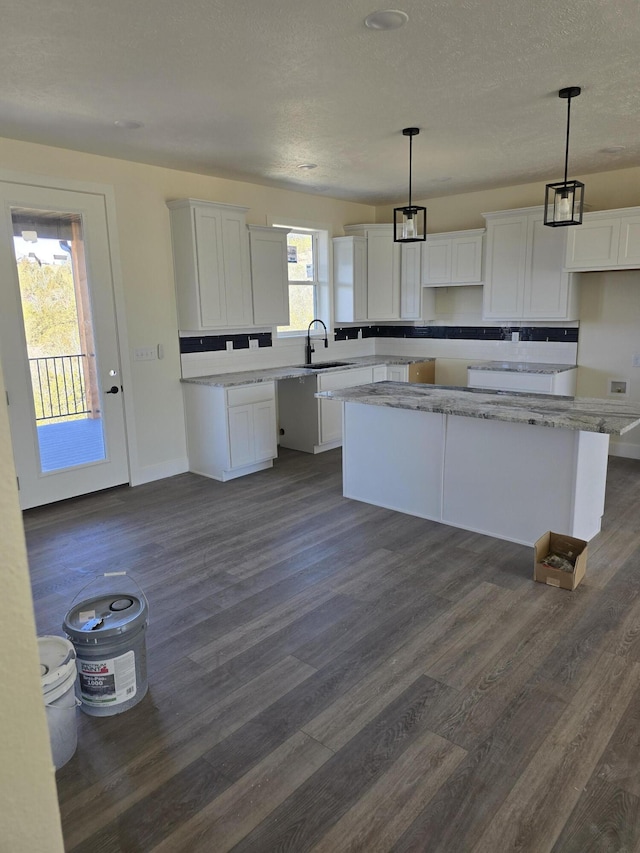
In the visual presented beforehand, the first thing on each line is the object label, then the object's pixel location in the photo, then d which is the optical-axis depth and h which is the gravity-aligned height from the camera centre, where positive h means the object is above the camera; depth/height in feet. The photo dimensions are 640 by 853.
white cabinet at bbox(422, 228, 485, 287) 19.92 +1.78
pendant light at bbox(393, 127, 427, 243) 12.96 +1.91
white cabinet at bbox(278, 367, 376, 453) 19.44 -3.33
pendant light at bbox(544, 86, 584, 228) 11.02 +1.97
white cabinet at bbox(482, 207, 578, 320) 17.99 +1.19
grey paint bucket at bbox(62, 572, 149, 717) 7.14 -4.15
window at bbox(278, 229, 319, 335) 21.09 +1.23
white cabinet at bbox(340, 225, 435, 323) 21.56 +1.27
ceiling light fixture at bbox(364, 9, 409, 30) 7.84 +3.94
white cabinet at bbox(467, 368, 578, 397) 17.90 -2.29
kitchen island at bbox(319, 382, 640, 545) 11.25 -3.10
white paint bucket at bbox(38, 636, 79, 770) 6.29 -4.04
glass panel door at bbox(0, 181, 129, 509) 13.70 -0.56
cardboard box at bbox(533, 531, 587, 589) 10.19 -4.48
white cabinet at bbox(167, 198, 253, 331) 16.30 +1.50
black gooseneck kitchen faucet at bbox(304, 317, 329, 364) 21.25 -1.42
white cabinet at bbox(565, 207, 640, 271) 16.24 +1.85
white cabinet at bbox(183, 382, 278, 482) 16.69 -3.34
